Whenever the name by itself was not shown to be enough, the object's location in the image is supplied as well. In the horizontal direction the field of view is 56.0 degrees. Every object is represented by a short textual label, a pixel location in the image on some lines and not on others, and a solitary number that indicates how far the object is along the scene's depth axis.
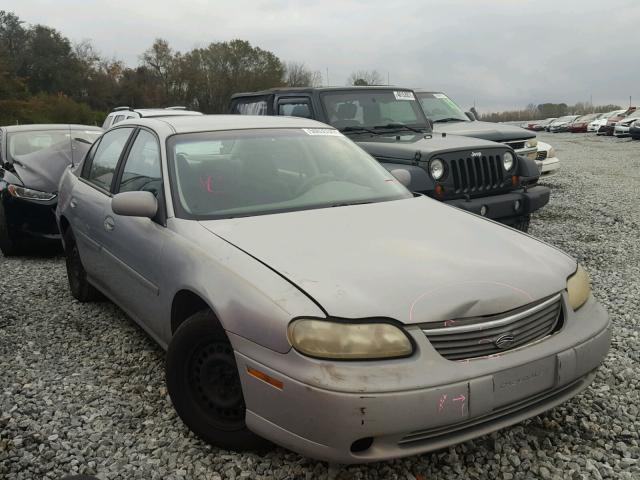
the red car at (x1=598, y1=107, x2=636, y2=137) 34.69
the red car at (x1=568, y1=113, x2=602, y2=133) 42.38
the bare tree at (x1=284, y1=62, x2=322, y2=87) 61.66
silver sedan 2.23
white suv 11.35
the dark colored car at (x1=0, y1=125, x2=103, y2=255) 6.65
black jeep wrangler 6.11
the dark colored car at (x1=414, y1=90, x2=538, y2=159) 9.12
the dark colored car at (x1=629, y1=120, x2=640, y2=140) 27.19
